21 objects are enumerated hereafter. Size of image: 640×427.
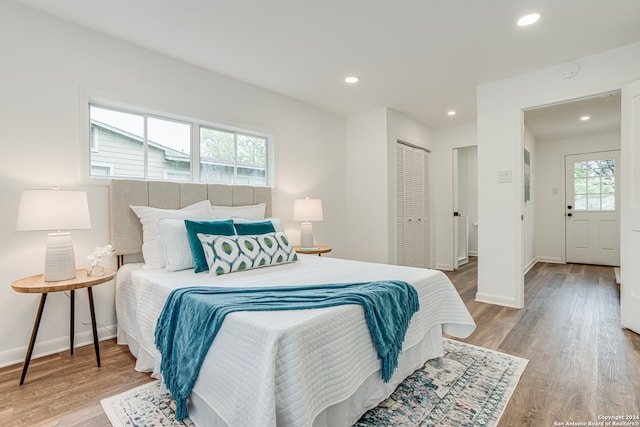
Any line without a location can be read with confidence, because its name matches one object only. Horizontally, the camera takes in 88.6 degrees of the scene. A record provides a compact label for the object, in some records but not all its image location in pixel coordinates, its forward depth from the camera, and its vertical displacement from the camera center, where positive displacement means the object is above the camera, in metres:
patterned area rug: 1.62 -1.03
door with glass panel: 5.78 +0.00
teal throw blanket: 1.52 -0.51
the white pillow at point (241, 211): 2.93 +0.02
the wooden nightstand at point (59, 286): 1.95 -0.43
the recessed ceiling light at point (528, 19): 2.35 +1.39
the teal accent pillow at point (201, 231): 2.34 -0.14
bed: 1.23 -0.61
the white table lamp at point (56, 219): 1.99 -0.03
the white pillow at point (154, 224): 2.49 -0.08
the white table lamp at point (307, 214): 3.78 -0.02
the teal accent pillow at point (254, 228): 2.76 -0.13
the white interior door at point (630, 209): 2.67 -0.01
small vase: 2.26 -0.39
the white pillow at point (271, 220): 2.89 -0.08
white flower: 2.25 -0.27
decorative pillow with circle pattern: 2.27 -0.29
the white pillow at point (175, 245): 2.38 -0.23
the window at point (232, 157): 3.36 +0.61
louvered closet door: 4.74 +0.07
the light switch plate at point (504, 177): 3.46 +0.35
